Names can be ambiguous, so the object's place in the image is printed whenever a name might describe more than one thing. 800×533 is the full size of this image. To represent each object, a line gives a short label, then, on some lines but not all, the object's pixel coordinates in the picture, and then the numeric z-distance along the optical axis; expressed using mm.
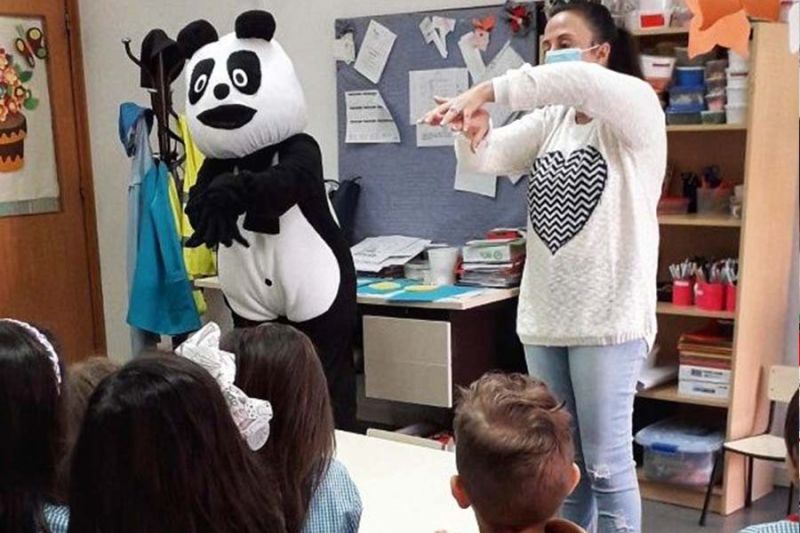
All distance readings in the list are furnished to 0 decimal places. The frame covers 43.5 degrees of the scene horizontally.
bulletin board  3627
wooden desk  3199
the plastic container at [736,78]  3010
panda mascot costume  2873
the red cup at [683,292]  3242
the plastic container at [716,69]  3084
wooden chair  3023
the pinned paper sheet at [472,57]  3627
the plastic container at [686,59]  3138
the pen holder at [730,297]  3125
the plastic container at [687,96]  3134
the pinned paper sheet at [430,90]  3706
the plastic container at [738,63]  3002
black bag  3938
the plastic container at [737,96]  3020
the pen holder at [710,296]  3158
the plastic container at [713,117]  3088
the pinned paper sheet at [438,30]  3680
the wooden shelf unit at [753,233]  3021
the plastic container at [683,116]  3143
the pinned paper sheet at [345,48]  3955
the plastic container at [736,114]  3029
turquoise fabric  3832
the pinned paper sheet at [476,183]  3650
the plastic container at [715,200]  3236
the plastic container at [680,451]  3156
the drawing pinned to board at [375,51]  3852
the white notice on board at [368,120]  3895
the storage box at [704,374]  3143
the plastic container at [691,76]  3131
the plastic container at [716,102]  3088
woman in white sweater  1979
